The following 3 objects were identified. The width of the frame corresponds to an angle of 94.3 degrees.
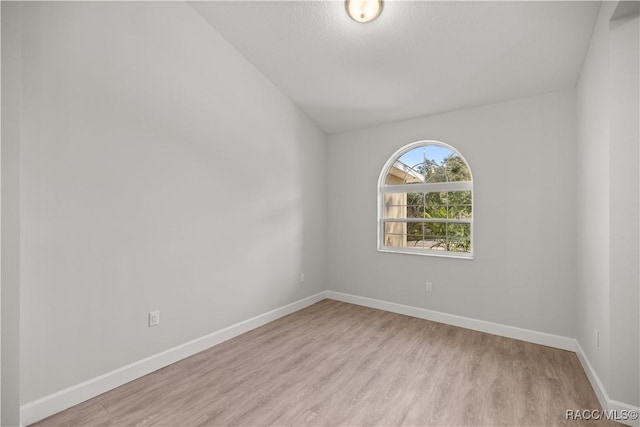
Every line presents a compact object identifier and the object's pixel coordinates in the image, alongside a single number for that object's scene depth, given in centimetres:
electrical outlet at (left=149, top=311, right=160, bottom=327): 243
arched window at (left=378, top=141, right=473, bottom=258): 350
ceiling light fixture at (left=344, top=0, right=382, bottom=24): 227
